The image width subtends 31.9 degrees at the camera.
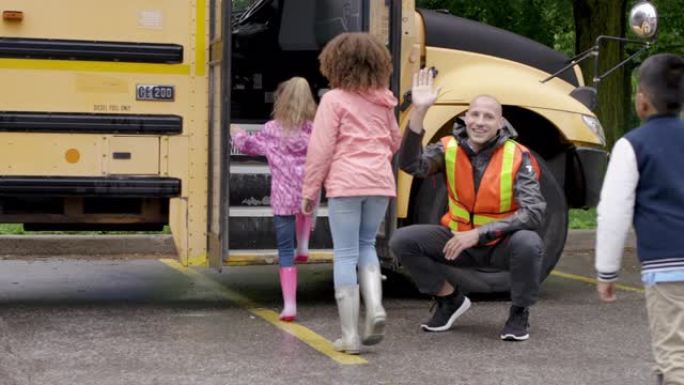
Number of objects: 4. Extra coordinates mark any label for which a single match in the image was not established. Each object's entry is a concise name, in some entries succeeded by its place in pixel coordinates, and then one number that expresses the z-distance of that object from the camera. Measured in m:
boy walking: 3.54
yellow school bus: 5.98
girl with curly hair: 5.23
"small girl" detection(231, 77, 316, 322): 6.02
